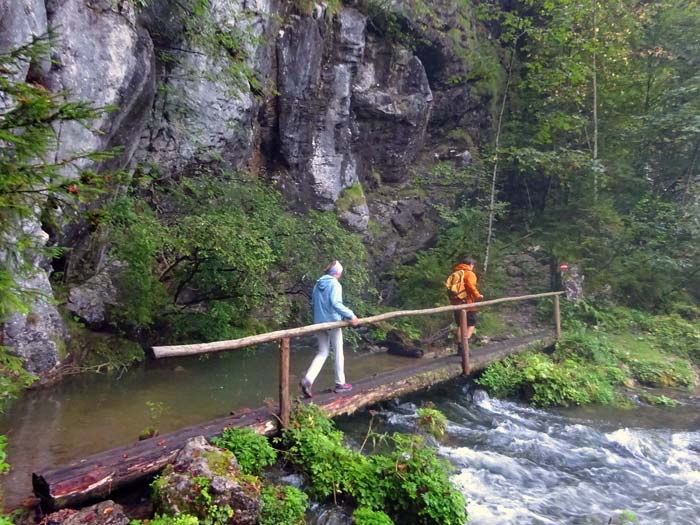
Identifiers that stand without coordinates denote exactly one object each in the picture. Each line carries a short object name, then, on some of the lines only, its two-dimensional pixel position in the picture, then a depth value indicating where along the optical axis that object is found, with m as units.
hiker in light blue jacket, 6.87
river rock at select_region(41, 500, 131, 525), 3.86
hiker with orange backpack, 10.26
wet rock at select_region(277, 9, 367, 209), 14.68
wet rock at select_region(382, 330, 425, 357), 12.36
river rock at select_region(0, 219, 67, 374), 7.27
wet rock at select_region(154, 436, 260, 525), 4.09
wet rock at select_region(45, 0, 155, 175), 7.79
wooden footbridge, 4.16
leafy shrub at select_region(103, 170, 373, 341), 9.11
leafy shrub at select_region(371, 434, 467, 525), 4.76
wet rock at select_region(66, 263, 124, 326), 9.45
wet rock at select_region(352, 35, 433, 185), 17.53
